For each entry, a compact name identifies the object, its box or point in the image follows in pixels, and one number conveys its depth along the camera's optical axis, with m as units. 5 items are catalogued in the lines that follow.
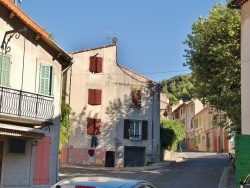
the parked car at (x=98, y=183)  5.73
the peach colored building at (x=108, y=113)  36.66
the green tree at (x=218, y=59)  24.36
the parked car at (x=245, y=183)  12.48
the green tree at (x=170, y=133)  42.72
